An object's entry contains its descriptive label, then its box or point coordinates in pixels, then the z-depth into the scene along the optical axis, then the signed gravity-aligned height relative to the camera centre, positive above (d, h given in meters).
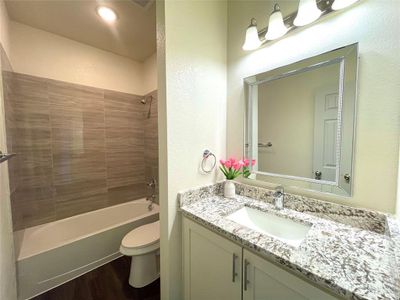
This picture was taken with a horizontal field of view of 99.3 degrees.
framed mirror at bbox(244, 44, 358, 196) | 0.93 +0.12
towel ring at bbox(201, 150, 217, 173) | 1.34 -0.14
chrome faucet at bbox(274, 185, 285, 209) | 1.12 -0.38
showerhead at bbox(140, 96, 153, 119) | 2.53 +0.62
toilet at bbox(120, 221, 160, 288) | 1.52 -1.07
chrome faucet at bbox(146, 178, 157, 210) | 2.55 -0.77
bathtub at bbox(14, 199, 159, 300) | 1.47 -1.07
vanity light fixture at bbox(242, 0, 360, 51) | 0.93 +0.72
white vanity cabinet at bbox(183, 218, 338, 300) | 0.67 -0.64
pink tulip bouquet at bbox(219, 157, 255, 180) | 1.32 -0.22
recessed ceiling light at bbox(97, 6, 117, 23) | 1.57 +1.23
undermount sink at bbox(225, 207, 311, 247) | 0.99 -0.53
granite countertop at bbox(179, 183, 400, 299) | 0.54 -0.45
